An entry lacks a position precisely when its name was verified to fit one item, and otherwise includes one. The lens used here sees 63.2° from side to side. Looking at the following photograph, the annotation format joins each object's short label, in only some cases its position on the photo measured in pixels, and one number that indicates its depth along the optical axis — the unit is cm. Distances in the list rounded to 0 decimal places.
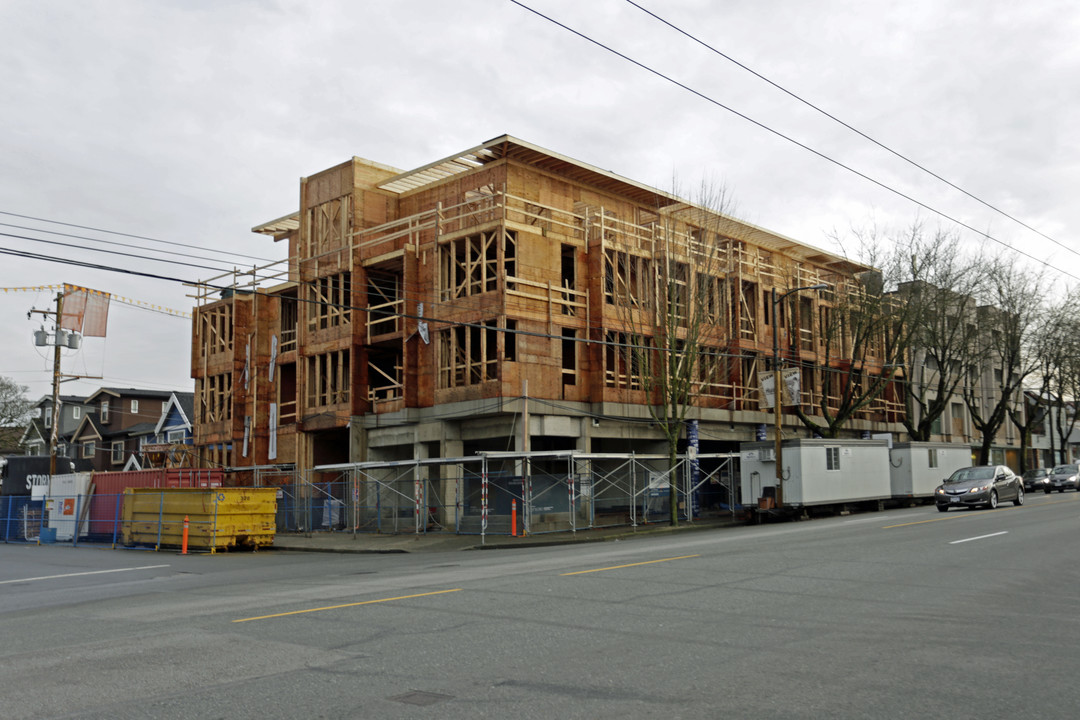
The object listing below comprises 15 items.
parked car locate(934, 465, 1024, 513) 2953
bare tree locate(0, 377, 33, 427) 6781
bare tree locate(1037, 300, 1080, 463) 5231
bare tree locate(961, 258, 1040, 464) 4881
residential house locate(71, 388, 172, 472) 6562
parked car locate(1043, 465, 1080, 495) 5041
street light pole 3017
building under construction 3219
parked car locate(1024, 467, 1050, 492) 5331
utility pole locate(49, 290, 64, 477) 3941
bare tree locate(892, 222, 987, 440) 4419
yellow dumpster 2605
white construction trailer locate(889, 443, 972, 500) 3575
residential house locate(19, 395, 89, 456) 7194
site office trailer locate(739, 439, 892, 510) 3019
